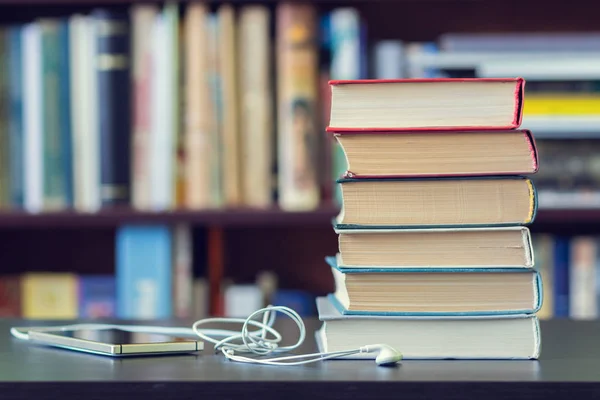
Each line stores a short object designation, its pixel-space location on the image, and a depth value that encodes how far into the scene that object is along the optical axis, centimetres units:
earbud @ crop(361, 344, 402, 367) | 169
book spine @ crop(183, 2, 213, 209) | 343
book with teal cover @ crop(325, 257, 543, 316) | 174
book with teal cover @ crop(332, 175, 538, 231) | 175
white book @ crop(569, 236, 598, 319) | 352
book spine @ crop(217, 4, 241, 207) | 344
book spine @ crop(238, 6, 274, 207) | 345
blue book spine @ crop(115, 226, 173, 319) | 348
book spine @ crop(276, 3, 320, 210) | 344
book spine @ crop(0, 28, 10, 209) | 357
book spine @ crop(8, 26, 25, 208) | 357
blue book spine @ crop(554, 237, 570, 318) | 354
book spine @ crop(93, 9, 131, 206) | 348
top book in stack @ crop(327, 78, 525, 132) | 177
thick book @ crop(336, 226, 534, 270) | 175
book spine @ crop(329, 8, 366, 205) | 347
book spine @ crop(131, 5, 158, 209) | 348
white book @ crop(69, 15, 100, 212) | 352
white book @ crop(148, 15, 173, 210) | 346
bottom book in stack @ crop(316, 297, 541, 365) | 174
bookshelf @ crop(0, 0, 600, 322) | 396
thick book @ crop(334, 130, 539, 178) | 176
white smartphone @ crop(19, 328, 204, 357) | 176
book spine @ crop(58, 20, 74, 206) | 353
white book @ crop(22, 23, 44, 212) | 355
